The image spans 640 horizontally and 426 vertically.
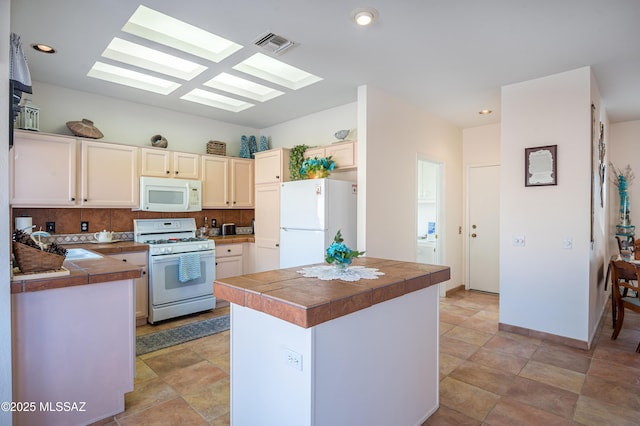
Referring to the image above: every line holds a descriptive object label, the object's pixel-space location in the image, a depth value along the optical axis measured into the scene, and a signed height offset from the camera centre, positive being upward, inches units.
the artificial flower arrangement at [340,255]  77.7 -10.0
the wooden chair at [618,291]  129.5 -31.9
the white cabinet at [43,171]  132.0 +16.6
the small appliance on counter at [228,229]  203.2 -10.6
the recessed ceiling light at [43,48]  112.5 +55.4
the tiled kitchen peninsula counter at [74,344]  73.3 -30.9
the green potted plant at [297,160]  178.1 +27.2
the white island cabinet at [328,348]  56.1 -25.9
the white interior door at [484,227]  207.6 -10.2
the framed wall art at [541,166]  132.6 +18.1
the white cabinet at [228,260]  181.4 -26.6
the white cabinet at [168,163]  165.8 +24.6
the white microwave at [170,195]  162.7 +8.5
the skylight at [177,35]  106.0 +59.7
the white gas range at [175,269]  152.4 -27.0
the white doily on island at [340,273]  74.9 -14.5
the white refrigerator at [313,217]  145.2 -2.6
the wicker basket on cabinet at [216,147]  195.8 +37.3
